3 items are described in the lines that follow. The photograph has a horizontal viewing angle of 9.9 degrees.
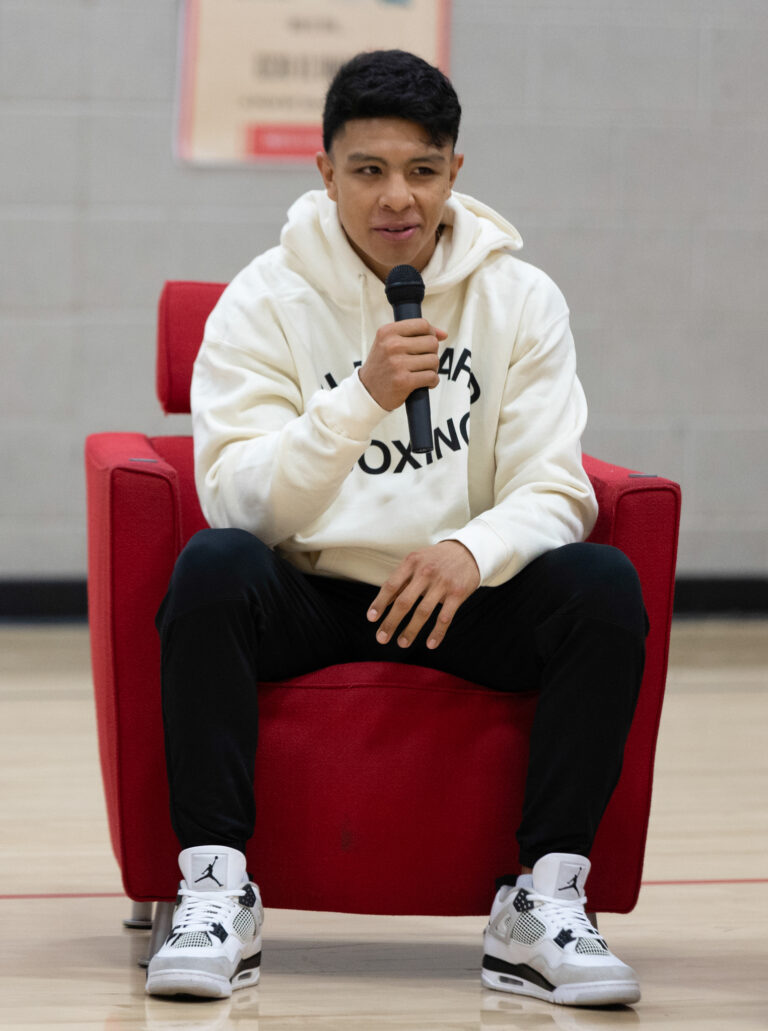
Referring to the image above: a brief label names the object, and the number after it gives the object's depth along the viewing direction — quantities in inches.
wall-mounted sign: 330.5
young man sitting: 221.0
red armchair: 229.2
